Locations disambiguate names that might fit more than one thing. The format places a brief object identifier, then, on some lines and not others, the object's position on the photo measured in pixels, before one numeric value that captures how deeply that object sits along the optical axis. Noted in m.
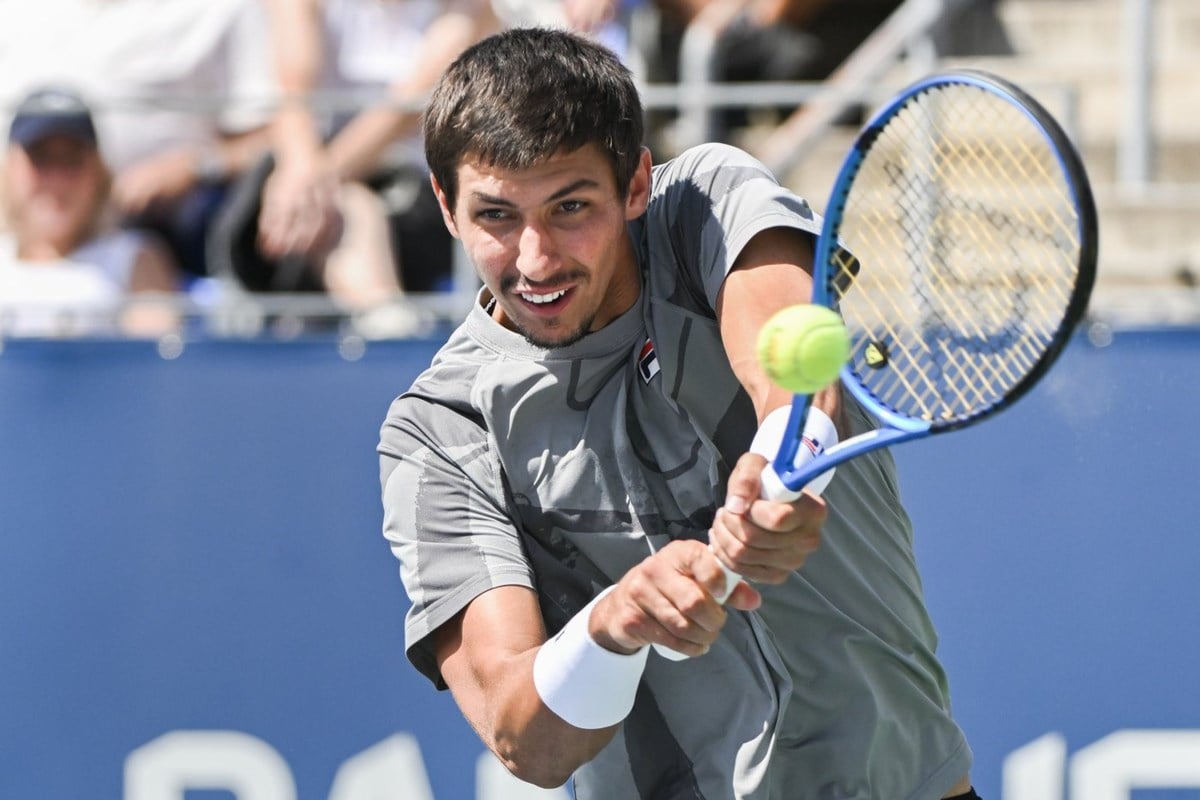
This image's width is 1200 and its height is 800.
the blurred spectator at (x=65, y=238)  10.38
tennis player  5.16
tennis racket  4.40
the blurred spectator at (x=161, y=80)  10.95
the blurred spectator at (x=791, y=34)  12.05
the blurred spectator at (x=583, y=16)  11.16
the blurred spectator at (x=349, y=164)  10.57
